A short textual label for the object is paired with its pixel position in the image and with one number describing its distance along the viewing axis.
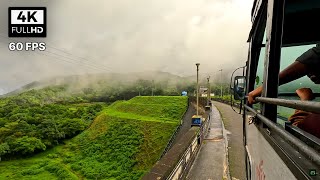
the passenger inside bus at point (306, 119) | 0.86
